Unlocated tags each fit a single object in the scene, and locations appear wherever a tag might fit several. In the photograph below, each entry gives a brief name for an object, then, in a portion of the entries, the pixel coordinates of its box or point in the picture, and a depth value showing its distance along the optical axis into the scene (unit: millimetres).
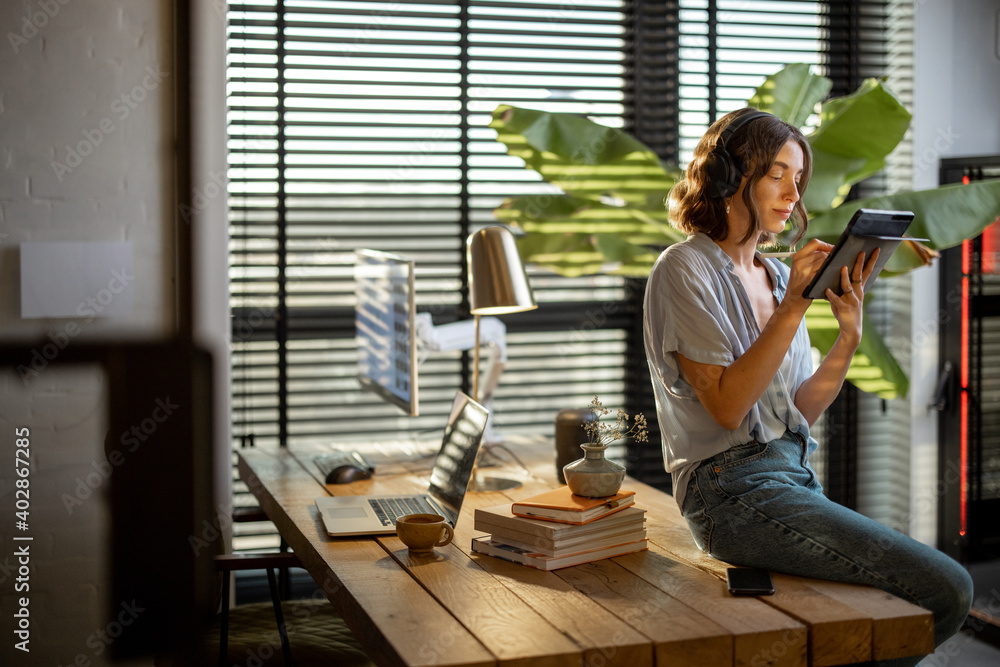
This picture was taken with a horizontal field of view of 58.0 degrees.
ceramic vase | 1748
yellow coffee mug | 1717
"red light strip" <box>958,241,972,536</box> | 3570
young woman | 1556
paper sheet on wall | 2674
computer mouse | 2439
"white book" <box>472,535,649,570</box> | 1650
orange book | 1680
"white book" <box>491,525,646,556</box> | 1661
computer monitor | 2469
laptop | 1946
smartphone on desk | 1503
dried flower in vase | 1827
